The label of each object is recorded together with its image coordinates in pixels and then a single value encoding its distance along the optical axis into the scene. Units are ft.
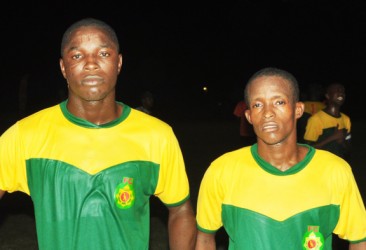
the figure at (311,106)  32.99
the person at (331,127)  25.98
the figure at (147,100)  35.68
